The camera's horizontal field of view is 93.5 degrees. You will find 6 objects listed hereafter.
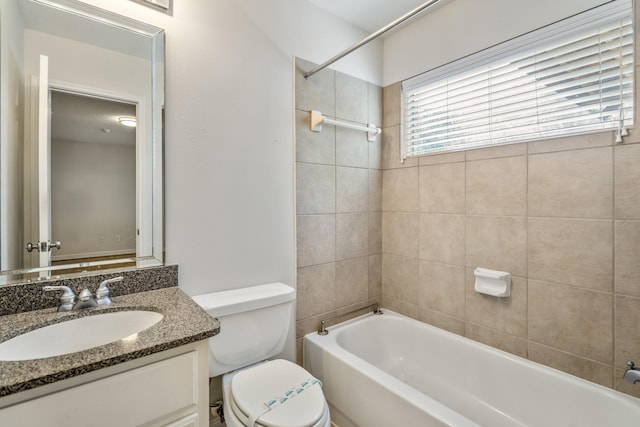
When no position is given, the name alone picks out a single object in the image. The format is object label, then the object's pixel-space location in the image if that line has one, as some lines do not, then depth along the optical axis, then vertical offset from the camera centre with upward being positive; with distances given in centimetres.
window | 137 +69
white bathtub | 131 -89
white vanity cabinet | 71 -48
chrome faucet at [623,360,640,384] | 118 -65
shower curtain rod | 124 +85
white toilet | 113 -73
